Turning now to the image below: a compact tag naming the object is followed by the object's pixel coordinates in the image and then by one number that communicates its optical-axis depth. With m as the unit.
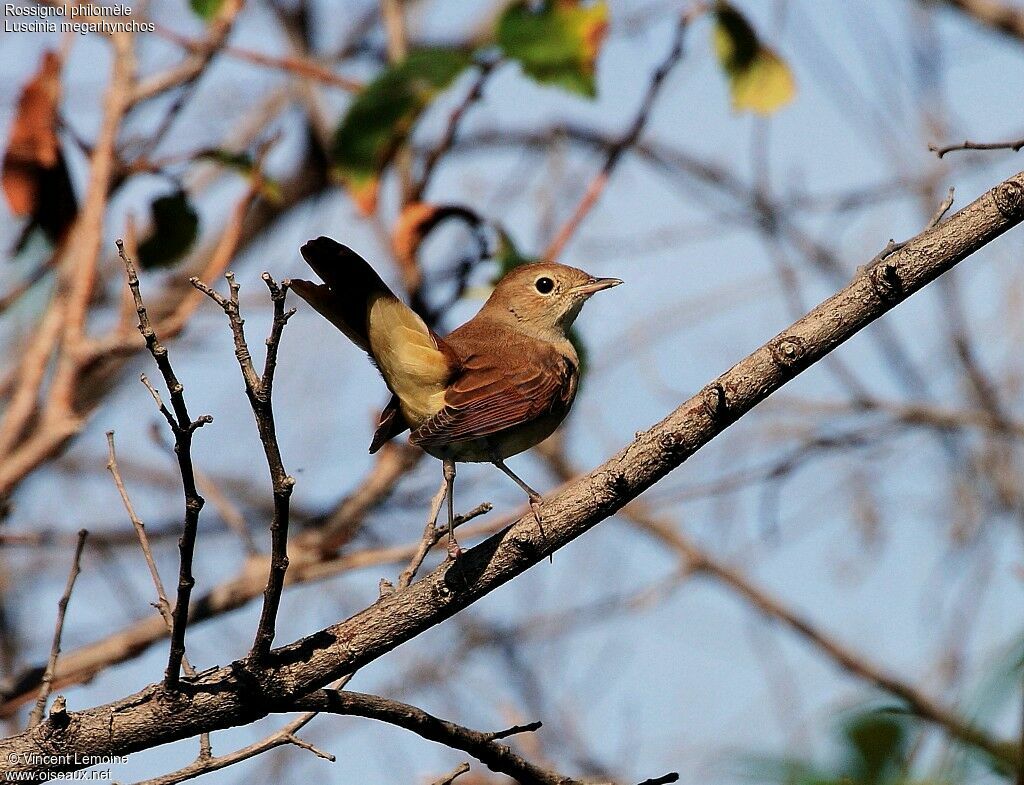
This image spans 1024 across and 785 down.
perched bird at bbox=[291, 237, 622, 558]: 7.43
